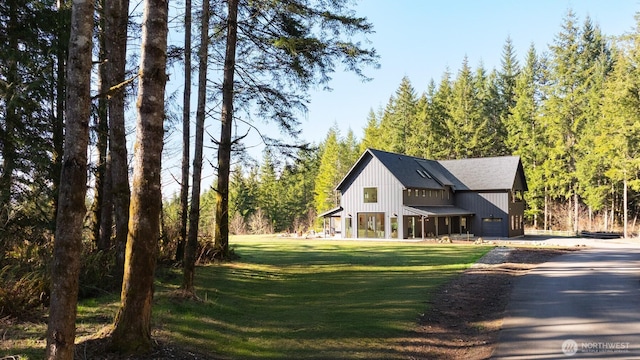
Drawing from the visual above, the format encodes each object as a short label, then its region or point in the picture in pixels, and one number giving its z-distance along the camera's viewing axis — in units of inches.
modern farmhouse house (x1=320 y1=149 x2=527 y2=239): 1408.7
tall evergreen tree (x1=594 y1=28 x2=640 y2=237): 1205.7
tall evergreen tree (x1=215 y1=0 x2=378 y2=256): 585.0
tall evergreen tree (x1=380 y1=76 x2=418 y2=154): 2229.3
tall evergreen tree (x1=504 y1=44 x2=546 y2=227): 1850.4
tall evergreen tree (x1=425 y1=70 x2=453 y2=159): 2103.8
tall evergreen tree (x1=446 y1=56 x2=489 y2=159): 2062.0
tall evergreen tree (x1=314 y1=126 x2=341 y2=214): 2284.1
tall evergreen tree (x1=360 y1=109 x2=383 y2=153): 2362.6
